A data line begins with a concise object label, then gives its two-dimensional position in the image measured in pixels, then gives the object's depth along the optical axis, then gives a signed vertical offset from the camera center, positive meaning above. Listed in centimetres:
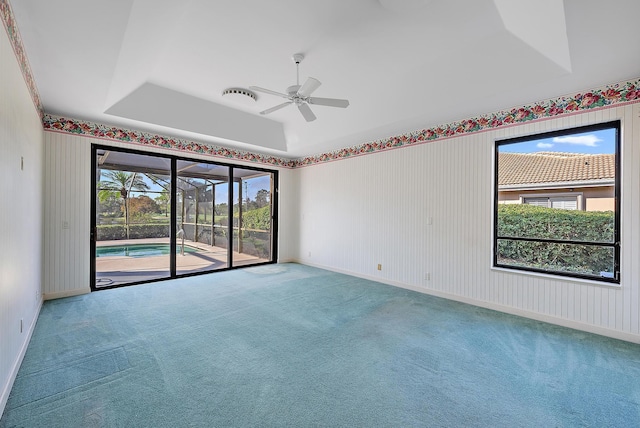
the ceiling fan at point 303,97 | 284 +124
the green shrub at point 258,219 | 629 -17
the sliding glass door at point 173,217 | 459 -11
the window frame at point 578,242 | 296 +7
